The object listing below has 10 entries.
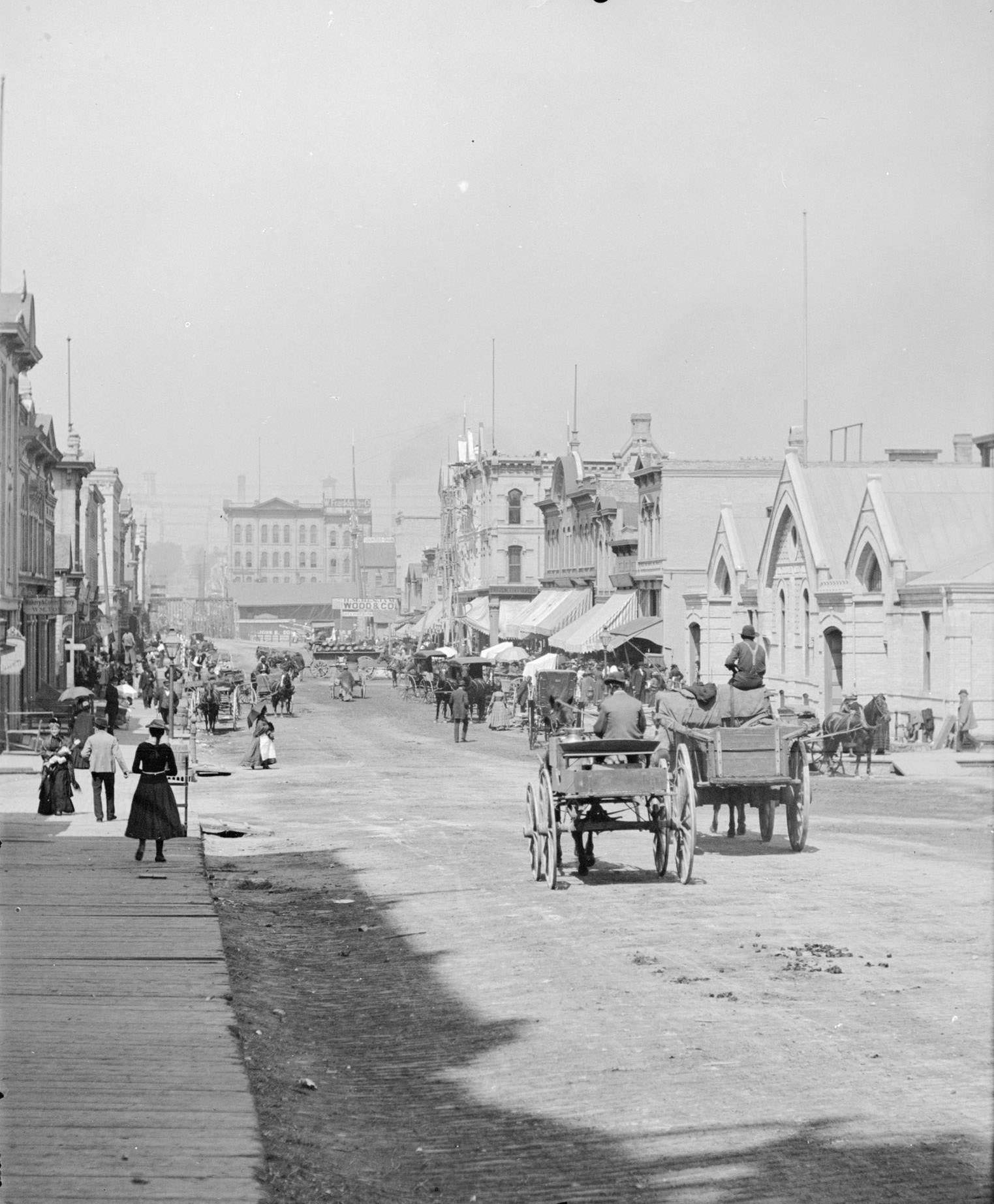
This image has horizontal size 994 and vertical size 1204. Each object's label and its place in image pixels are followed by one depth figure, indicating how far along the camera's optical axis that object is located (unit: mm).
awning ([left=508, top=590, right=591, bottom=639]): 70625
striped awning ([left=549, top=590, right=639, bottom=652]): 61406
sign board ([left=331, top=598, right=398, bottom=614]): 144250
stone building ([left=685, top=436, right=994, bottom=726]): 36531
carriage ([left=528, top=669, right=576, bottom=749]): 40250
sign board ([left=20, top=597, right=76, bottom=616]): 44003
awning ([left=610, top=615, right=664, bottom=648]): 58375
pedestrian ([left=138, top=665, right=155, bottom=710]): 53344
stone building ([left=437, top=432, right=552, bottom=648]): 91000
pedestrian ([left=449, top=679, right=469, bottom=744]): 39812
